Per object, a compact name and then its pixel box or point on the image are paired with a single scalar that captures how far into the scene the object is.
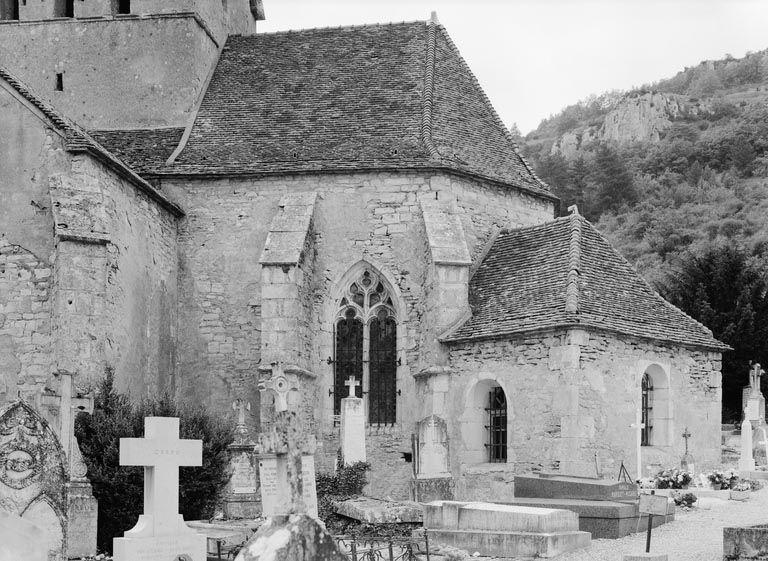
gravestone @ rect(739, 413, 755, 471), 22.33
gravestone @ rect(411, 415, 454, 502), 17.70
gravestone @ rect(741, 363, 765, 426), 24.48
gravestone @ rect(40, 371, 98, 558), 13.72
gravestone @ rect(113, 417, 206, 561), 11.76
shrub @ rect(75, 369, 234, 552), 16.14
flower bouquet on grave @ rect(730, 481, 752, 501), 18.42
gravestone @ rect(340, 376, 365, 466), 18.97
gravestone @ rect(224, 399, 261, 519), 18.08
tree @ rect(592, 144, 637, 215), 63.81
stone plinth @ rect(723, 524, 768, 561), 11.43
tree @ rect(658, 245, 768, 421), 33.94
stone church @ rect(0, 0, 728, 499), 20.16
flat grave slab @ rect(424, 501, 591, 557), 13.83
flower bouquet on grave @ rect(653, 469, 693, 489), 19.41
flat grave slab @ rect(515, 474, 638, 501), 16.61
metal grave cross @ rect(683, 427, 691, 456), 21.73
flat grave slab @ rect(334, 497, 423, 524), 15.20
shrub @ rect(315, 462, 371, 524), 17.95
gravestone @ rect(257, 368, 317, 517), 10.34
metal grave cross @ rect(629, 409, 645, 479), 20.94
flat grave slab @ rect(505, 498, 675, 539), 15.20
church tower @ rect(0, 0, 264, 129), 25.62
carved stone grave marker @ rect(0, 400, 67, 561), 10.66
